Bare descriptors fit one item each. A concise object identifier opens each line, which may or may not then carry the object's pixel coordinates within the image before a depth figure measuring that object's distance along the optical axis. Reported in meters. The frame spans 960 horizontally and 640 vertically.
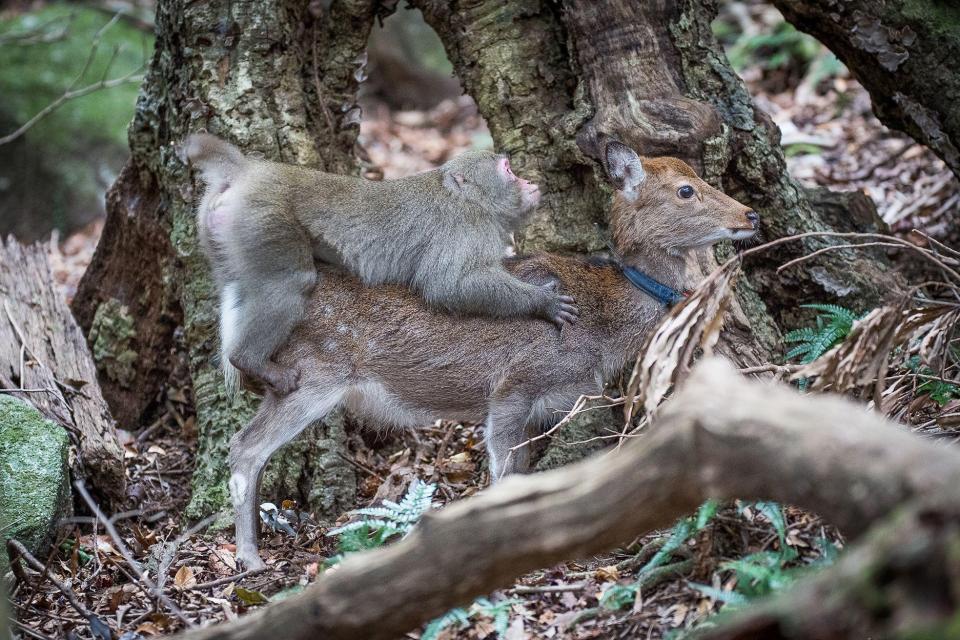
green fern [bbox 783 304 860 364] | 12.16
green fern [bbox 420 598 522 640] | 8.92
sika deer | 12.84
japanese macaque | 12.18
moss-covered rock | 11.73
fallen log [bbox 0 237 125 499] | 14.09
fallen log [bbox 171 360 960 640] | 6.16
